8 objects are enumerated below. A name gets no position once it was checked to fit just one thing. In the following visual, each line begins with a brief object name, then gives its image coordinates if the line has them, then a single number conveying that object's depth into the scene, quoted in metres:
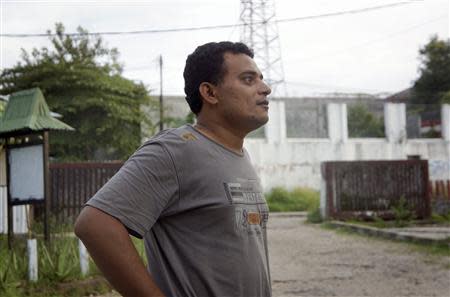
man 1.77
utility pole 29.38
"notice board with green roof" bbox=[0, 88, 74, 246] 8.95
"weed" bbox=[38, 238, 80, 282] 7.71
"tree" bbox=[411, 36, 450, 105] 44.66
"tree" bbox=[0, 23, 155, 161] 25.53
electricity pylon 35.16
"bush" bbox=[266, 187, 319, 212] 27.66
